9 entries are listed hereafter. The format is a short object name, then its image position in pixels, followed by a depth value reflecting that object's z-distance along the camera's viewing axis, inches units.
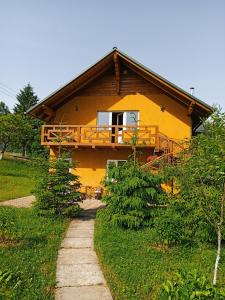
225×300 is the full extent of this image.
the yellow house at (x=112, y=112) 716.7
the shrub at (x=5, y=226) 330.6
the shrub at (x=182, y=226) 343.3
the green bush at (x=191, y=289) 164.9
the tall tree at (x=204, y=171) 232.8
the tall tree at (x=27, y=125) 1452.3
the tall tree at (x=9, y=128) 1364.4
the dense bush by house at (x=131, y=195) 418.0
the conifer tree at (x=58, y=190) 473.7
